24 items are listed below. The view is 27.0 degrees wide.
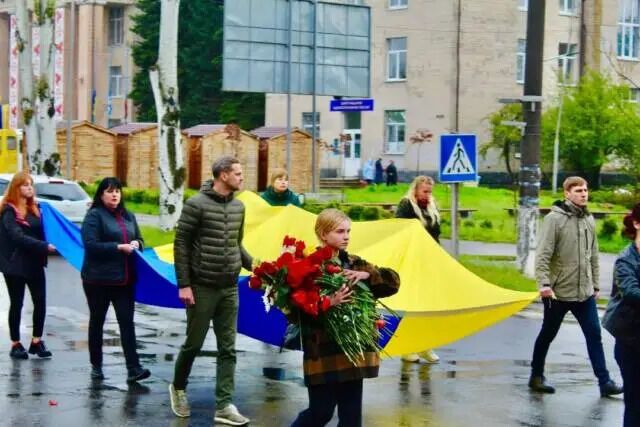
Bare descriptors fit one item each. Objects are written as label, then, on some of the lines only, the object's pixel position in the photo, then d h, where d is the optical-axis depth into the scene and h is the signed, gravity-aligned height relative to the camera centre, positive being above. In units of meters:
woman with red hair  12.72 -1.29
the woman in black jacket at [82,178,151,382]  11.23 -1.19
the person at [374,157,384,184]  62.03 -2.09
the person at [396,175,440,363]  13.23 -0.80
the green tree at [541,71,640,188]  57.12 +0.31
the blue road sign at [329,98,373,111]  38.43 +0.66
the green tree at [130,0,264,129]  75.56 +3.47
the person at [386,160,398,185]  60.69 -2.08
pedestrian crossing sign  21.44 -0.43
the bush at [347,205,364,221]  36.50 -2.31
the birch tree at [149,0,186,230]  30.34 +0.08
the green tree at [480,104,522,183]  58.22 -0.21
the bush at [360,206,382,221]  36.00 -2.31
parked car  28.38 -1.59
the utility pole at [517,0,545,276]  20.97 +0.34
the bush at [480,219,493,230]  37.44 -2.65
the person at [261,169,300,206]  14.37 -0.71
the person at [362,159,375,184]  62.41 -2.07
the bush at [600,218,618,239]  34.16 -2.47
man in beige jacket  11.50 -1.20
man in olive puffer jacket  9.65 -1.03
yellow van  50.22 -1.14
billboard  31.78 +1.99
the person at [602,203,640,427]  8.27 -1.16
